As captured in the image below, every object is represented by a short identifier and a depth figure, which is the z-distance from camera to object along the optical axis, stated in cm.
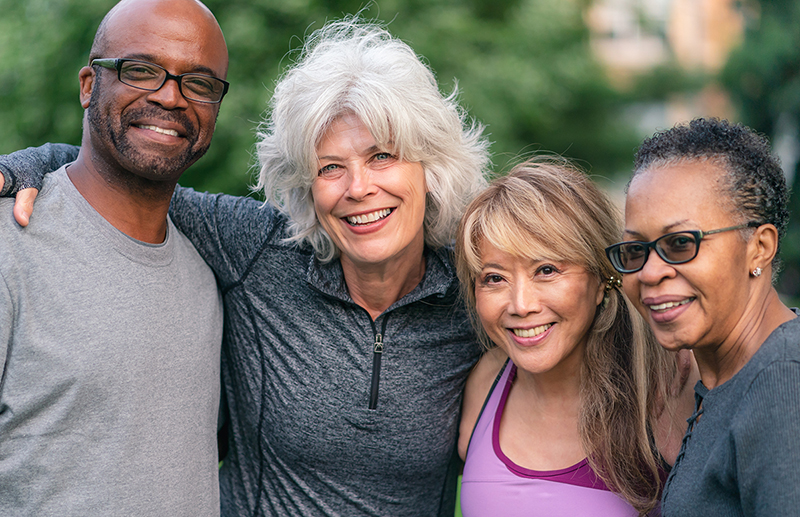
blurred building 1639
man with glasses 215
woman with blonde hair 247
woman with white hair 278
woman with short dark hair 180
